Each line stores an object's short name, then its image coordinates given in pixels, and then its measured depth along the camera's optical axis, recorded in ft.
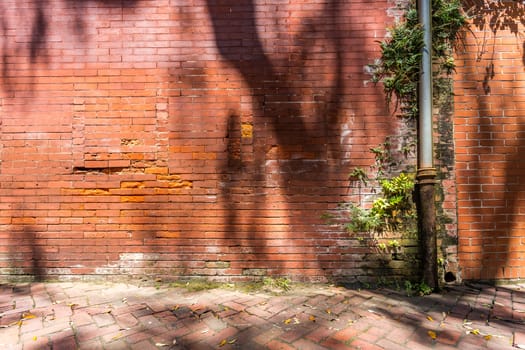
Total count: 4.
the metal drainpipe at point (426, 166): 11.11
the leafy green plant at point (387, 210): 11.53
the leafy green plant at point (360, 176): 11.71
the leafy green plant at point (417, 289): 10.80
